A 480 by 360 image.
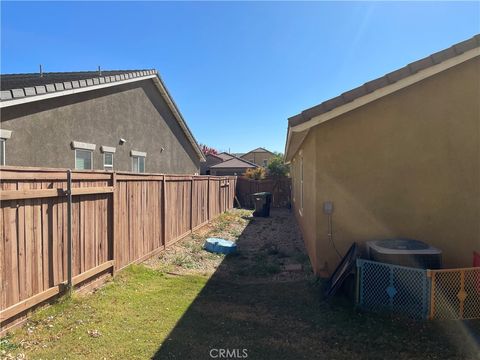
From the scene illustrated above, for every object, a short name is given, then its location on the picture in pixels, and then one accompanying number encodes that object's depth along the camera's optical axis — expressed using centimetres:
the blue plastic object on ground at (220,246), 847
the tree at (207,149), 5988
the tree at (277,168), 2313
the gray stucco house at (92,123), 772
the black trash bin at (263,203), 1631
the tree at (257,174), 2339
